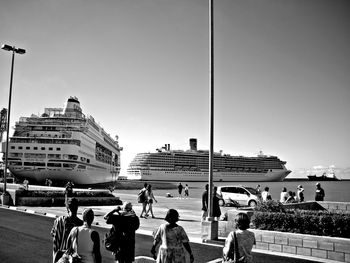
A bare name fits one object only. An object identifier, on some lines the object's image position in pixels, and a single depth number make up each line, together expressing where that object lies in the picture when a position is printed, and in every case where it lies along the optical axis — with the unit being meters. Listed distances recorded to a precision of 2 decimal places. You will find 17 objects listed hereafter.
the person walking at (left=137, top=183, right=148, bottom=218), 16.48
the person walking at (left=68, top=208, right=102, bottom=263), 4.16
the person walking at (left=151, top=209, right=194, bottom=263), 4.62
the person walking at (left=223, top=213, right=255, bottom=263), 4.31
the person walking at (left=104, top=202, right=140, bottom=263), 5.18
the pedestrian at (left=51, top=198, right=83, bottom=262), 4.71
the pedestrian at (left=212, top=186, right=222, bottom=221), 11.93
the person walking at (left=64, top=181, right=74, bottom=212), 20.81
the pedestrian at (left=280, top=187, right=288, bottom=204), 19.41
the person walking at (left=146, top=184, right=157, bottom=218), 16.36
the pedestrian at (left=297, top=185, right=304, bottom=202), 20.27
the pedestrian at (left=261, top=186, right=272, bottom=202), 19.99
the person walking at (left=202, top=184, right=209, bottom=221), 12.35
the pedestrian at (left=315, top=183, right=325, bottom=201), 19.23
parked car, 23.98
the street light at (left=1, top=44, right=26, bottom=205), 20.92
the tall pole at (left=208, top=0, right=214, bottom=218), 10.53
